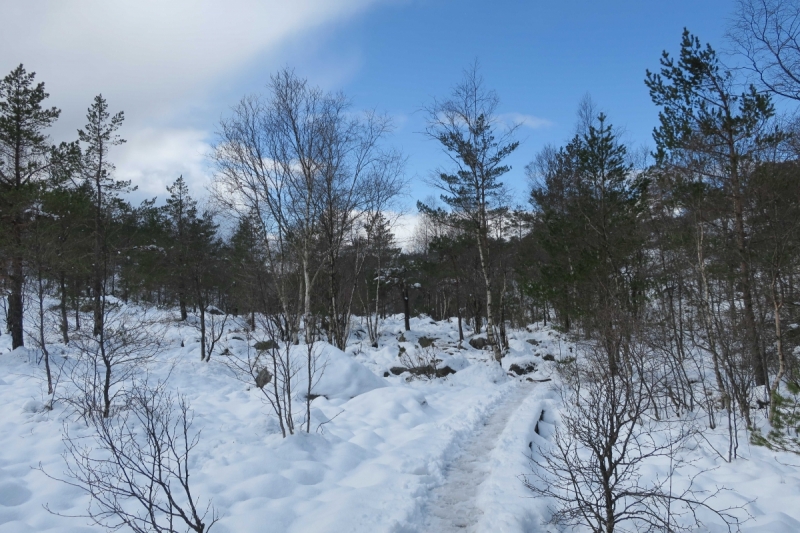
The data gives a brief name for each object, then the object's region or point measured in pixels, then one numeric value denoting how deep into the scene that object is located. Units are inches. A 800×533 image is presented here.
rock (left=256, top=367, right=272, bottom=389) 431.2
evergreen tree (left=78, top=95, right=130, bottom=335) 731.4
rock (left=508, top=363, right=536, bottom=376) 687.1
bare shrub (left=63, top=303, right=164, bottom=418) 307.9
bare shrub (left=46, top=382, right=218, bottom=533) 183.2
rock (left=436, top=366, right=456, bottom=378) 603.7
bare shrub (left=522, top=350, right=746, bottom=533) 152.8
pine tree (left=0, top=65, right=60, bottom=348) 567.5
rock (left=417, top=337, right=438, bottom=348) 852.6
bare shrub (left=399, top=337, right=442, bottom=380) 604.1
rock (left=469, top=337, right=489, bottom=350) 900.2
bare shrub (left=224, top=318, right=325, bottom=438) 281.0
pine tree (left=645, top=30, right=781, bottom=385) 398.0
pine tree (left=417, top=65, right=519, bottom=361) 652.1
